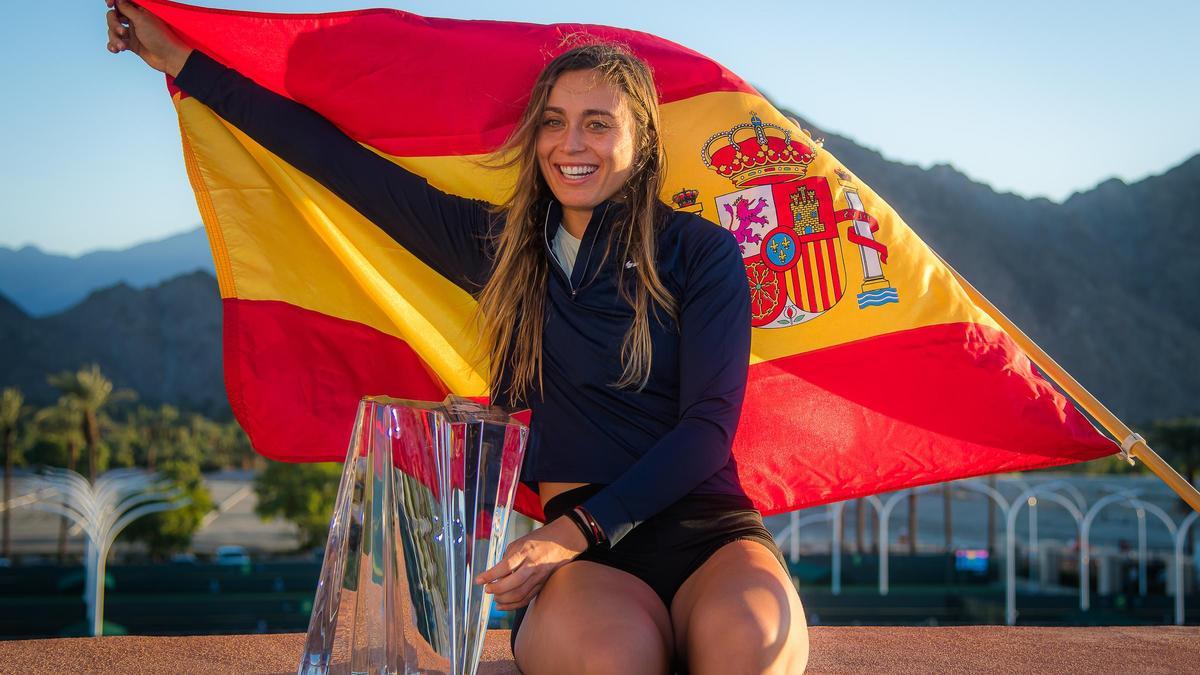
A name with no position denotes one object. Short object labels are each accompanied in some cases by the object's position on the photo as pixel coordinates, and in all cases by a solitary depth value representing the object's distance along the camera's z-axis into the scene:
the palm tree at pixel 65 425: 49.97
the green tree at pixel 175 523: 40.12
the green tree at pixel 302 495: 41.16
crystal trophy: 2.42
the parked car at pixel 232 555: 40.71
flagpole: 3.66
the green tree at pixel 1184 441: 41.03
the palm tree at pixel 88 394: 46.88
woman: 2.30
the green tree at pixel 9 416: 45.91
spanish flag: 3.83
